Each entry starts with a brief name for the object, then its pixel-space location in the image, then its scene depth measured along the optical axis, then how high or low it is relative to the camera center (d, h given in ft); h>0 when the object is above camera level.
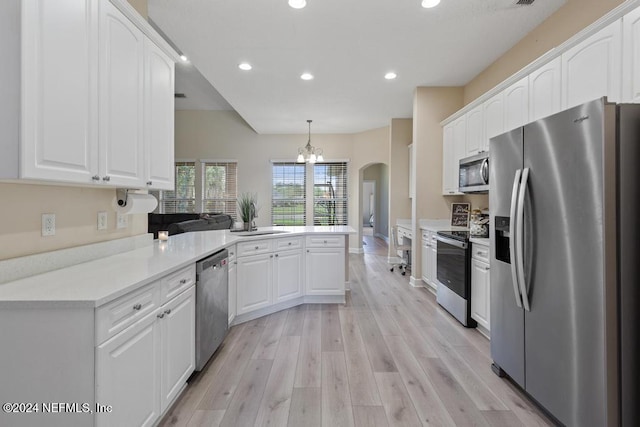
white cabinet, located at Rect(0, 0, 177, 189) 3.87 +1.97
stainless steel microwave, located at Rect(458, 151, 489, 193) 10.54 +1.53
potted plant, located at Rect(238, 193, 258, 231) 11.35 +0.02
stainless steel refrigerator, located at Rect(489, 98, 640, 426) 4.47 -0.82
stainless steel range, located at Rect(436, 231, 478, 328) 9.96 -2.20
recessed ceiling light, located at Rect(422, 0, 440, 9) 8.44 +6.09
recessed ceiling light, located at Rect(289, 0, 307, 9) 8.43 +6.07
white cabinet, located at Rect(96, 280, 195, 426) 3.92 -2.42
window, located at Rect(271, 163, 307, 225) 25.40 +1.79
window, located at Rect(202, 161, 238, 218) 25.16 +2.28
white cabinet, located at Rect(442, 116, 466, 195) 12.74 +2.81
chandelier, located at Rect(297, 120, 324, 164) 19.15 +3.68
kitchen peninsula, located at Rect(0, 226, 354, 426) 3.71 -1.74
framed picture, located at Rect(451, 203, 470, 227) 13.71 -0.01
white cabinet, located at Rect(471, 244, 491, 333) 9.00 -2.30
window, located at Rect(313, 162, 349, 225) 25.45 +1.71
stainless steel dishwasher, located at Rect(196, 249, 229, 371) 6.87 -2.32
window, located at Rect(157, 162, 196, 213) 25.04 +1.67
